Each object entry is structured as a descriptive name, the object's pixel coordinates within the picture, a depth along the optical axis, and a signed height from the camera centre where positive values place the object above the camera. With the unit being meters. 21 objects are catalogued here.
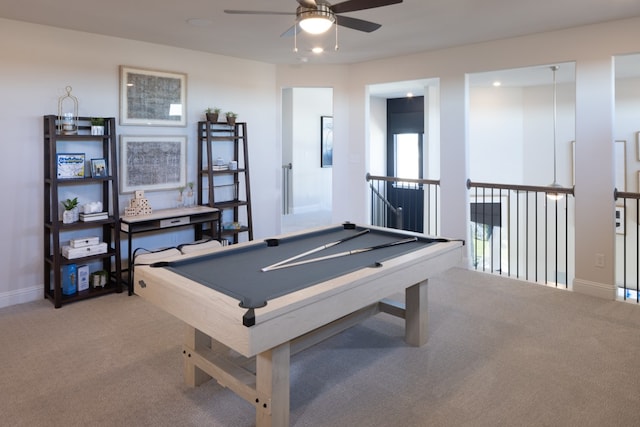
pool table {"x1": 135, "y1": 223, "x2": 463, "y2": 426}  1.93 -0.47
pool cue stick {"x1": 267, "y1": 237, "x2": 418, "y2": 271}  2.68 -0.37
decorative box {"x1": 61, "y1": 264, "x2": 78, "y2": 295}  4.18 -0.76
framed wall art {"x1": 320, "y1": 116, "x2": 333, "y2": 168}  9.39 +1.21
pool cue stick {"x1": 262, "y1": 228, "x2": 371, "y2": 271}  2.63 -0.36
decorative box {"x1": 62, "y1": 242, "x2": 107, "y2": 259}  4.11 -0.49
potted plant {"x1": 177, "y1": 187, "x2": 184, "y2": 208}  5.20 +0.00
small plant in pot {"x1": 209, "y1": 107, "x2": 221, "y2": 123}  5.22 +0.99
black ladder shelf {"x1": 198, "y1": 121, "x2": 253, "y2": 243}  5.27 +0.29
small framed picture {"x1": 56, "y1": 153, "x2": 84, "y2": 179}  4.11 +0.32
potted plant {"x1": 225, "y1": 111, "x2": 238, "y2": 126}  5.43 +0.99
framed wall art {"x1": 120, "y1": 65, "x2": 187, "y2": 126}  4.68 +1.12
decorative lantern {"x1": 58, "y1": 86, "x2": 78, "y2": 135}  4.09 +0.82
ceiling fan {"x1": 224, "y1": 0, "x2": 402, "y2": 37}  2.60 +1.11
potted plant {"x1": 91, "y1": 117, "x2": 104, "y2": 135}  4.25 +0.71
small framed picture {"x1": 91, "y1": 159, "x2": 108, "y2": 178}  4.30 +0.30
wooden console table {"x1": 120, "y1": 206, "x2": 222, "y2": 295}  4.37 -0.23
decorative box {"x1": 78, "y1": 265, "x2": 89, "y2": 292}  4.26 -0.76
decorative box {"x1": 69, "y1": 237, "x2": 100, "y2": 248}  4.15 -0.41
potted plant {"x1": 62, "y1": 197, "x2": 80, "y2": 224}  4.14 -0.11
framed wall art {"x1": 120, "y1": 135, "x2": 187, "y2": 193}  4.72 +0.40
